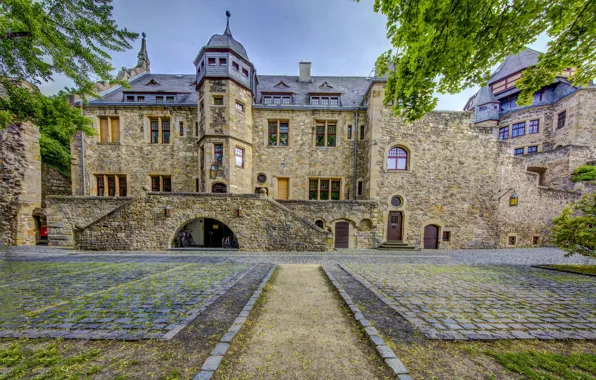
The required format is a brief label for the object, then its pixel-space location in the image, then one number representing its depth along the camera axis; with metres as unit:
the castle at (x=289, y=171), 10.42
